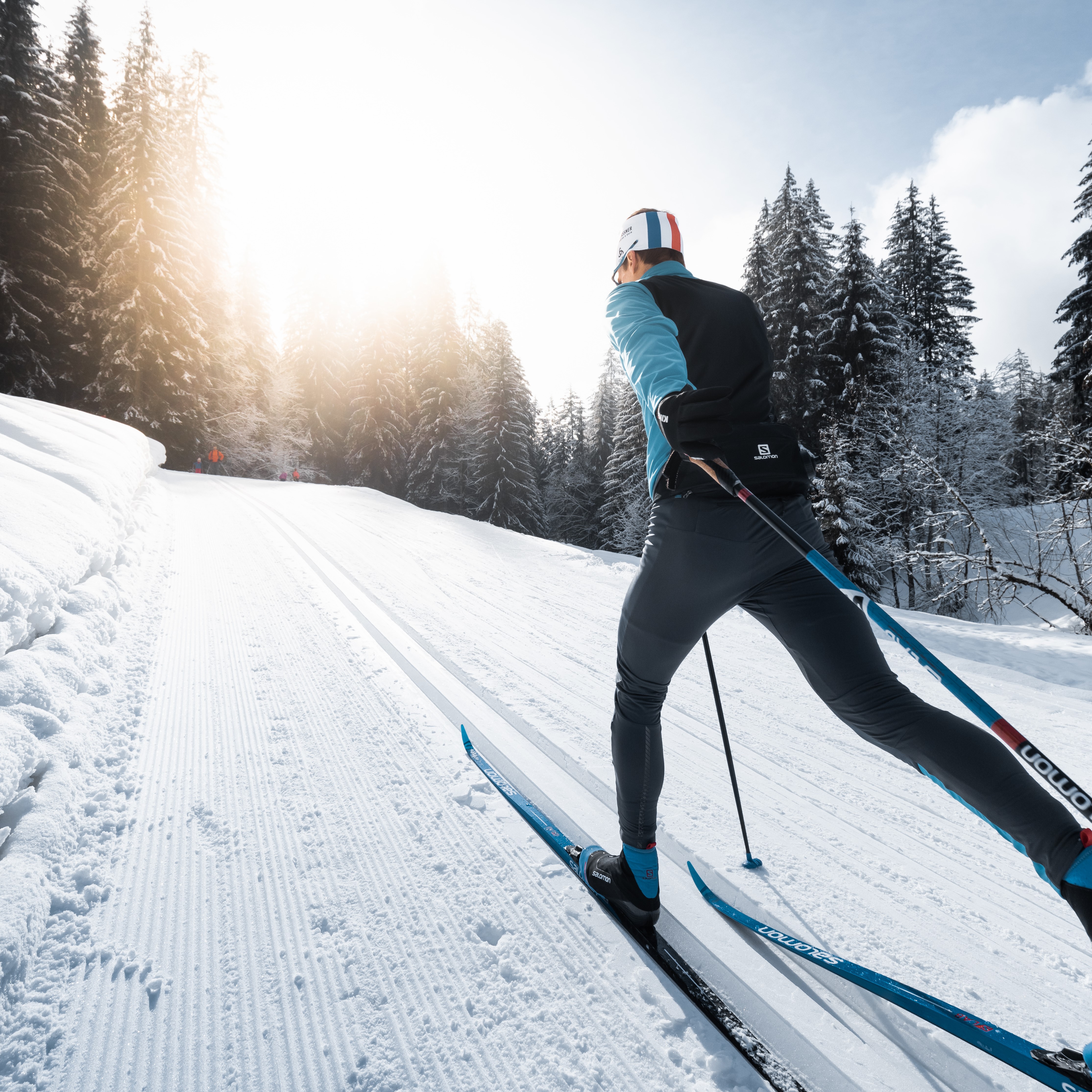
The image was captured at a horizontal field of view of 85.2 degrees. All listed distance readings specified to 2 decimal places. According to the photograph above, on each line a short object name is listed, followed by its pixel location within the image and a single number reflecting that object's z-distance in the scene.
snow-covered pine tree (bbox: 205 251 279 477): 29.16
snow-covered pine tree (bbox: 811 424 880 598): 16.33
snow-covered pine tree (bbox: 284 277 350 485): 31.38
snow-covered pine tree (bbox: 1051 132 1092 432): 17.67
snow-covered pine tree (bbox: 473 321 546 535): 27.45
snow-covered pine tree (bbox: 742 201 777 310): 24.09
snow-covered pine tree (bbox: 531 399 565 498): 36.09
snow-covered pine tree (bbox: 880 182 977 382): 24.11
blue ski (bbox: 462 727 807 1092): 1.38
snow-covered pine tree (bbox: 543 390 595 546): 34.66
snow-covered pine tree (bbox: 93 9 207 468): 21.08
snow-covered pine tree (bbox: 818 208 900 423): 20.17
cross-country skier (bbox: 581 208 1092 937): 1.38
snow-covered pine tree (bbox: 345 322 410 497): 29.89
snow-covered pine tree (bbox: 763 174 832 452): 21.88
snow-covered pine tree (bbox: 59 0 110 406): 21.09
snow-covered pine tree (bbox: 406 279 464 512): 29.30
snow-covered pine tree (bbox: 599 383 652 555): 24.23
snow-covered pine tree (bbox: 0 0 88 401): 19.28
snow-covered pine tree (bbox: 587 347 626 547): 34.03
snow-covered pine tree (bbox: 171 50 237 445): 23.53
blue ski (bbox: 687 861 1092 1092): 1.22
